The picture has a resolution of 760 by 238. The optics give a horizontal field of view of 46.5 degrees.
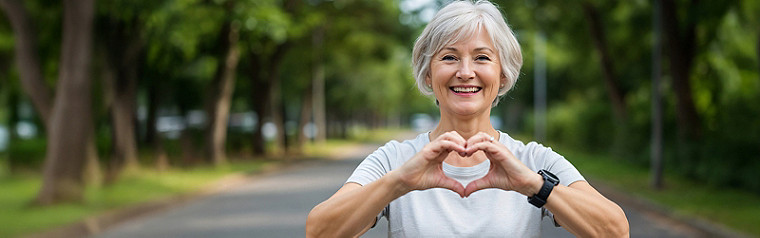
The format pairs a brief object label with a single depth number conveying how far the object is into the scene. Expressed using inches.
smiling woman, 84.7
